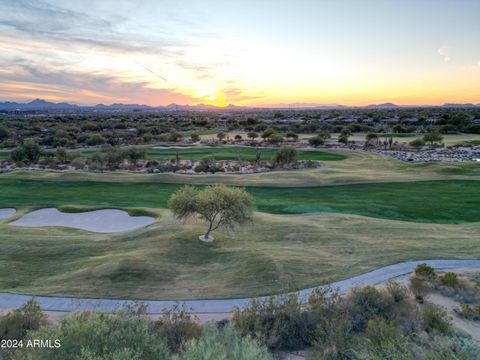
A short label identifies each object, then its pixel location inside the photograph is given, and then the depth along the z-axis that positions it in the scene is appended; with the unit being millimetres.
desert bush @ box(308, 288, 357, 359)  9727
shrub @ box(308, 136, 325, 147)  77312
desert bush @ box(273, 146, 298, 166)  55594
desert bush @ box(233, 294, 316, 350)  10766
